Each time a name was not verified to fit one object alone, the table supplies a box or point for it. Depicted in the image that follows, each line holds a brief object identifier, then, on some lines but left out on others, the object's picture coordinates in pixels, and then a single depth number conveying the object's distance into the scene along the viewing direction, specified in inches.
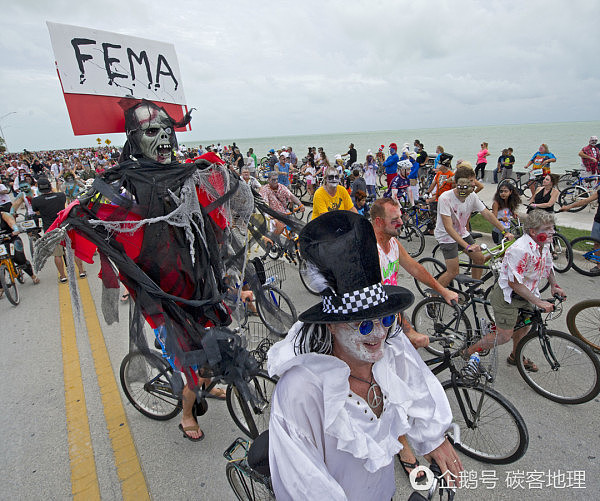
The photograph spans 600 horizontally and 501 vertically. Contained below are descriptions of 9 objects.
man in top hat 51.8
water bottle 105.2
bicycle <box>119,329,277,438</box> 108.7
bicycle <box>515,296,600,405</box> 128.0
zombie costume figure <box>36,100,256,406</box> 86.0
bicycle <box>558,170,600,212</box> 448.1
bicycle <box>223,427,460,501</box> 67.7
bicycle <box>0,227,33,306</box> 251.9
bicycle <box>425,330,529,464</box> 105.0
